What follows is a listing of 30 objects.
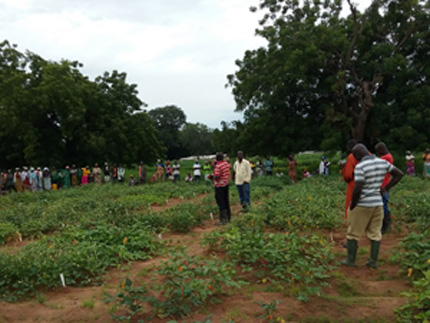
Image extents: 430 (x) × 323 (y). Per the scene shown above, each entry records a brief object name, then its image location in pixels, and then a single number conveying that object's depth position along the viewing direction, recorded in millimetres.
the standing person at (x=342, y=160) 17938
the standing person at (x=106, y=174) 22488
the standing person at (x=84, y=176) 21594
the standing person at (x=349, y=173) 6312
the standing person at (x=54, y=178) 20716
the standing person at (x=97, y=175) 21375
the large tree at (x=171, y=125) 60450
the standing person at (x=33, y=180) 19566
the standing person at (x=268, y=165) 20078
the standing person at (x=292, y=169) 18889
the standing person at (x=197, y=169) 19750
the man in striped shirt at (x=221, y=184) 8797
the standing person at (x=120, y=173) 21889
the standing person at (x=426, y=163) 16453
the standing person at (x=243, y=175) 9453
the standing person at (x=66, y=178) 21016
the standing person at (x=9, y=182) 19484
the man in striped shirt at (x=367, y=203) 5234
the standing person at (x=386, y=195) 6849
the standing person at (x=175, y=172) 19906
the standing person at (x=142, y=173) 21109
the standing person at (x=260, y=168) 21266
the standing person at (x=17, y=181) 19969
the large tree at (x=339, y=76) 18438
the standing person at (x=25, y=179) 19672
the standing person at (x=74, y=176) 21719
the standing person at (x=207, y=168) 19703
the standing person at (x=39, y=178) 19778
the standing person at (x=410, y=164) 17734
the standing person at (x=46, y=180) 20359
